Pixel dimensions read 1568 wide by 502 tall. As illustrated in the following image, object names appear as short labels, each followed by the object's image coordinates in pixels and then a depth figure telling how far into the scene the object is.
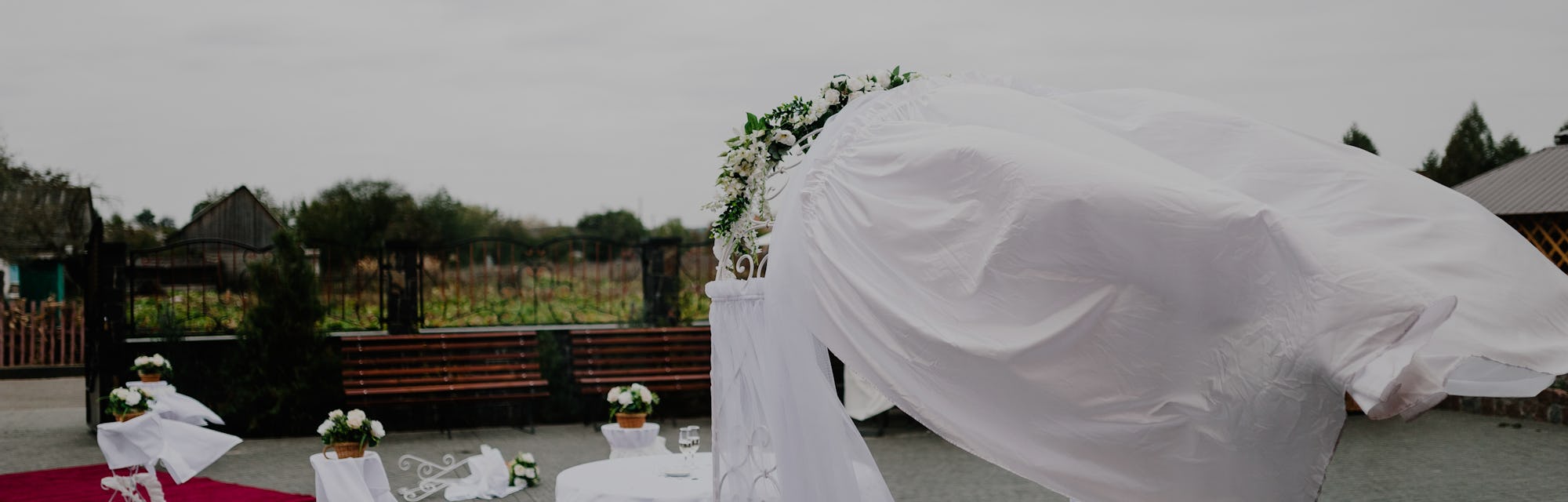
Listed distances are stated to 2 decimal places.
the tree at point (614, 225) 38.28
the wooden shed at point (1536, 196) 11.81
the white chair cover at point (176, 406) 8.65
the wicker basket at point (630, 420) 7.69
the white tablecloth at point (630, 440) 7.56
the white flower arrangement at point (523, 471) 8.34
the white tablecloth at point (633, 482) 5.29
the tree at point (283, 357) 11.18
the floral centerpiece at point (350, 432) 6.28
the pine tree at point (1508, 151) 22.19
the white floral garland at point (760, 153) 4.48
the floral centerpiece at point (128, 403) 7.47
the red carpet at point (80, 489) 8.02
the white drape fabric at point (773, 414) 3.81
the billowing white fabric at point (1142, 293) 2.76
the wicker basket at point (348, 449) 6.36
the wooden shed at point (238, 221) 31.00
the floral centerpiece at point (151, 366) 9.50
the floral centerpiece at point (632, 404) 7.64
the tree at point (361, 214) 33.50
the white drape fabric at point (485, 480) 8.18
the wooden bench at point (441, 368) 11.24
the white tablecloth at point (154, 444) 6.56
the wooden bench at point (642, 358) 12.15
